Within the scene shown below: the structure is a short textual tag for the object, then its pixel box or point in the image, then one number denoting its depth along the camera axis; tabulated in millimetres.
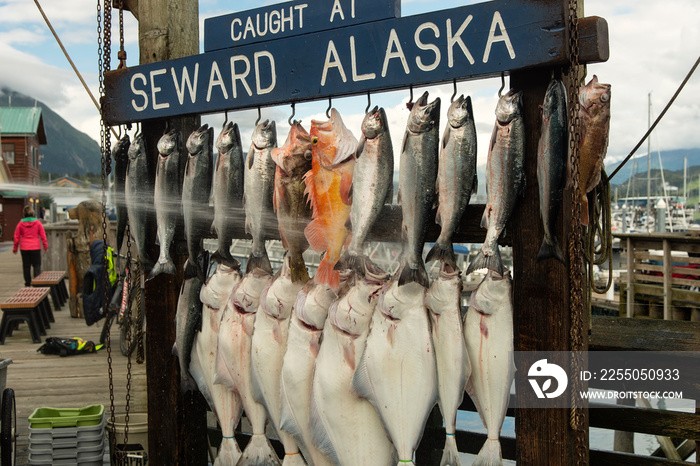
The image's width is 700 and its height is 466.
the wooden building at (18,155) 39812
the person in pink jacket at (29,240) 12188
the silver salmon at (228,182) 2800
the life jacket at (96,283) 8305
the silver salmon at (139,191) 3158
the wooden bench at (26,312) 8516
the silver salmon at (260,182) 2686
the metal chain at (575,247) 2002
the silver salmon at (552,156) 2084
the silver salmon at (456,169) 2189
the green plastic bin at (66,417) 4070
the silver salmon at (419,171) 2225
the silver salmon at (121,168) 3311
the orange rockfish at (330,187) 2439
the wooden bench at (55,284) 11469
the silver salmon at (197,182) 2893
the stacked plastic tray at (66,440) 4047
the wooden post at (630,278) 13253
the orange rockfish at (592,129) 2201
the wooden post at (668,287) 12445
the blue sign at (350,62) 2096
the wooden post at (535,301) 2152
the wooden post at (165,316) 3232
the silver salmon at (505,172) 2152
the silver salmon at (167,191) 3033
